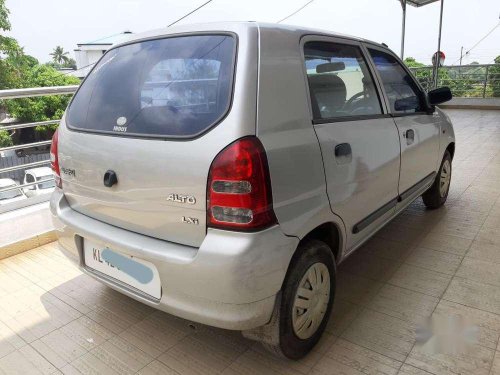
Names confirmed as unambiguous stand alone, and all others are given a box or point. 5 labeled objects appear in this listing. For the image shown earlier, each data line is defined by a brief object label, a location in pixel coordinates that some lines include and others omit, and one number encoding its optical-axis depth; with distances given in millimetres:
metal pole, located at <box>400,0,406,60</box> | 9734
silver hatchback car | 1447
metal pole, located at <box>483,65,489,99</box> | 11617
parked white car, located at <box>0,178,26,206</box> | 3088
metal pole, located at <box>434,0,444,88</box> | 10628
